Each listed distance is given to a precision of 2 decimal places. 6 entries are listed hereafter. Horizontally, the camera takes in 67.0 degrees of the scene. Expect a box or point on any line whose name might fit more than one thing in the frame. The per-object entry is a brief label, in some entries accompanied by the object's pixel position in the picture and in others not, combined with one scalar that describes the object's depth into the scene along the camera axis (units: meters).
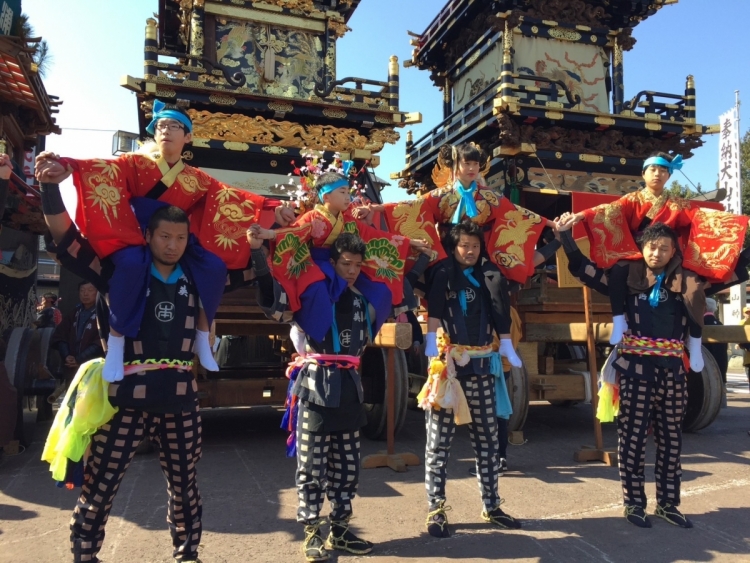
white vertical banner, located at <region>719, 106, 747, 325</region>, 15.48
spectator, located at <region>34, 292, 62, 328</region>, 8.11
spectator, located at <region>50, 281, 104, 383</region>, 5.44
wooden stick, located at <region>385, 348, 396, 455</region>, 4.79
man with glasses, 2.44
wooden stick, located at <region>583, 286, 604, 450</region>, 5.21
